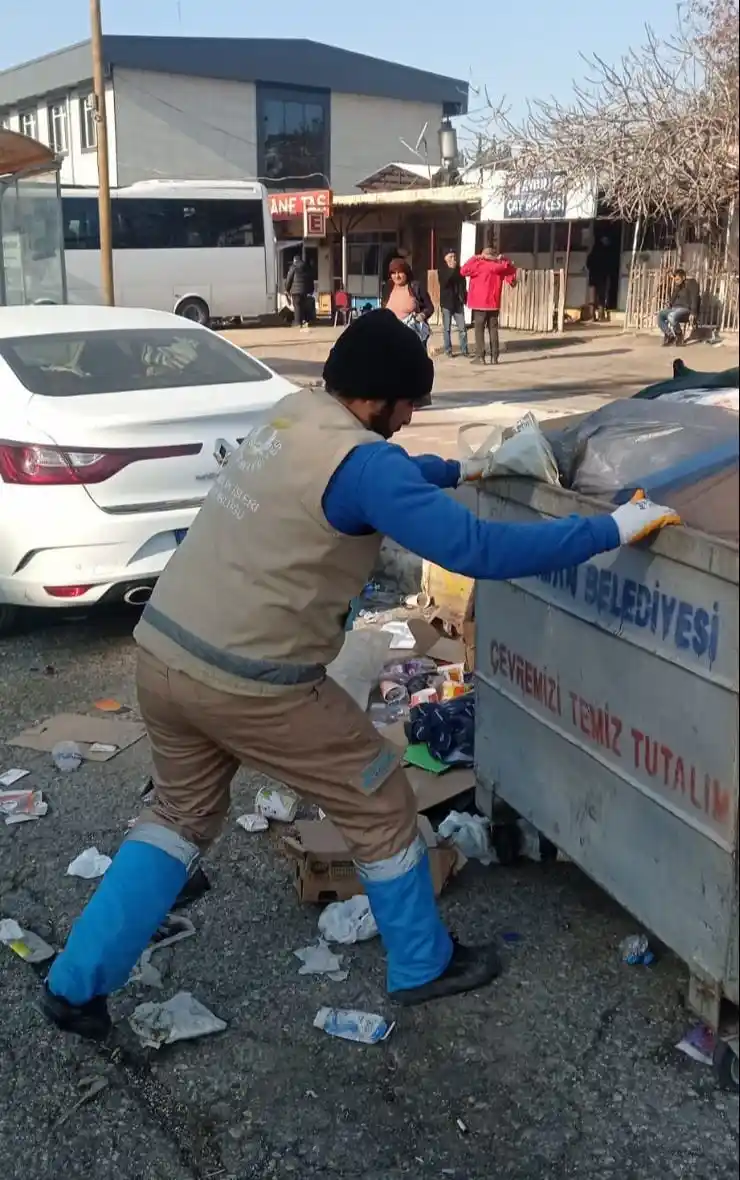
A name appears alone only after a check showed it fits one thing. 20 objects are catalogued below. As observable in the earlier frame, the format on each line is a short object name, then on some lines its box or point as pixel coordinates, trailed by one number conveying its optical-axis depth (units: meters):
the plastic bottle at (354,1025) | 2.80
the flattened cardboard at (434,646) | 5.09
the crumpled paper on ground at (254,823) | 3.89
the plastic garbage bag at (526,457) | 2.91
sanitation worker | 2.39
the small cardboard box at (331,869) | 3.34
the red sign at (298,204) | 26.41
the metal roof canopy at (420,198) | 23.06
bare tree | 13.16
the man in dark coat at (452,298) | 18.25
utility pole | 16.28
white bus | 25.41
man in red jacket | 16.92
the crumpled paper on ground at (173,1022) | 2.82
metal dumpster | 2.28
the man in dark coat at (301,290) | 26.14
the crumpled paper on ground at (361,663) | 4.71
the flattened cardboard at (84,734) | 4.54
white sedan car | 5.08
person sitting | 18.34
